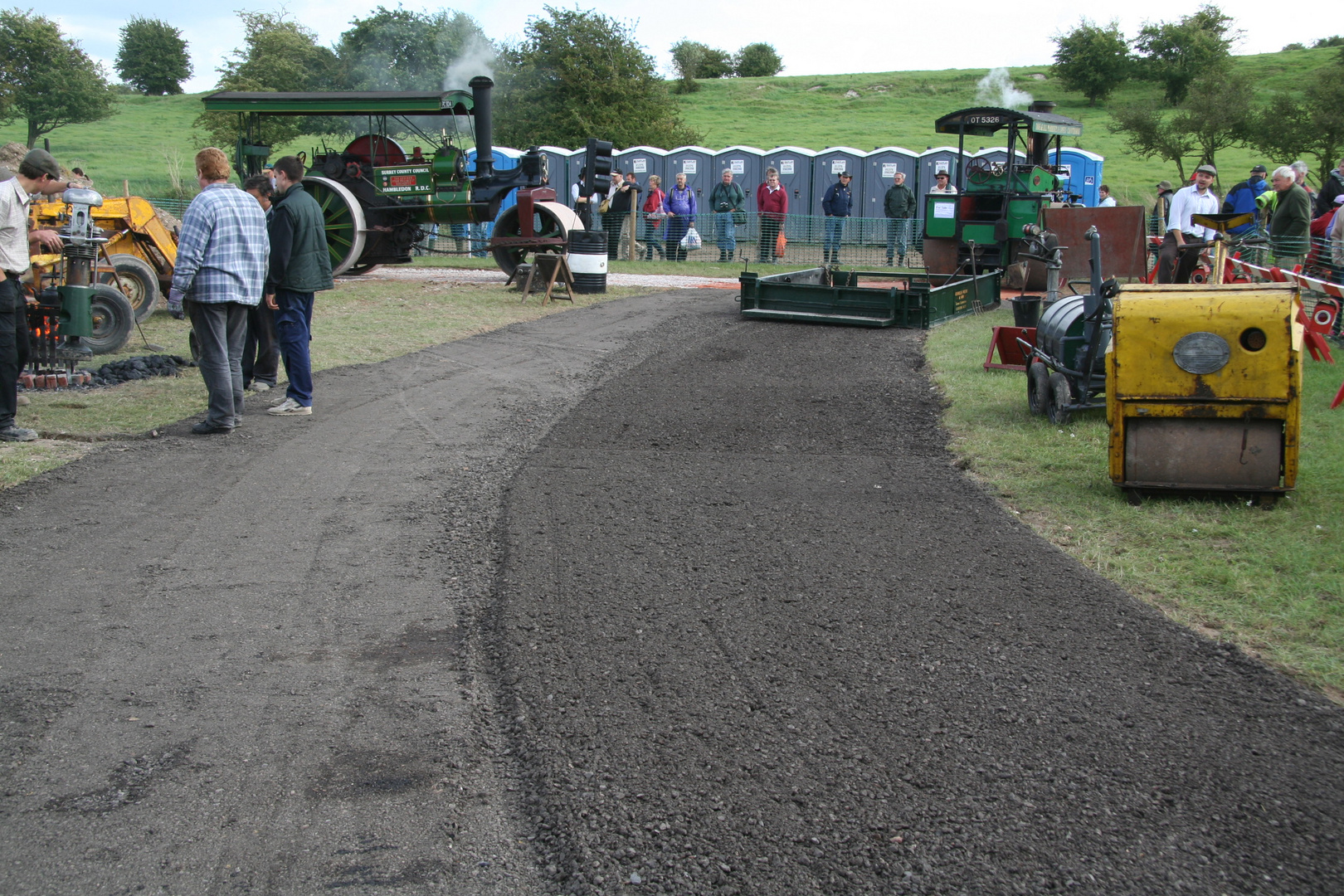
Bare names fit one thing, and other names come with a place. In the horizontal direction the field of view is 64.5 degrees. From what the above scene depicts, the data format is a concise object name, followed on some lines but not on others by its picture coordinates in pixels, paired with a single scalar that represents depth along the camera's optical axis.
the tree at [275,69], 41.59
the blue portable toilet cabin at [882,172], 29.83
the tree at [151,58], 86.81
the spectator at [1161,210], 20.80
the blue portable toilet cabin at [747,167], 30.42
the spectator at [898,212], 25.17
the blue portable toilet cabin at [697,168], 30.83
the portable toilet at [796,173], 30.83
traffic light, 18.95
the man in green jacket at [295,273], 8.16
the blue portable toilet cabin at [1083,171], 27.28
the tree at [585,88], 37.06
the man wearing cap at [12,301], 7.14
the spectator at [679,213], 24.53
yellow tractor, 11.90
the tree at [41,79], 48.25
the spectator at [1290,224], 13.31
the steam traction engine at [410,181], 17.30
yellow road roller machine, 5.88
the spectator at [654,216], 24.94
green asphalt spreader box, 14.28
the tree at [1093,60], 62.66
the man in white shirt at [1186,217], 12.11
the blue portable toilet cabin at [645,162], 30.98
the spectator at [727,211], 24.48
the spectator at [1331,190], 13.44
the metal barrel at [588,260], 17.47
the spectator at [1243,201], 14.56
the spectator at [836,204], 24.53
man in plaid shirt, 7.52
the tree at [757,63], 96.12
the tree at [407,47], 48.72
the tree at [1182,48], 59.24
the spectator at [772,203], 24.83
